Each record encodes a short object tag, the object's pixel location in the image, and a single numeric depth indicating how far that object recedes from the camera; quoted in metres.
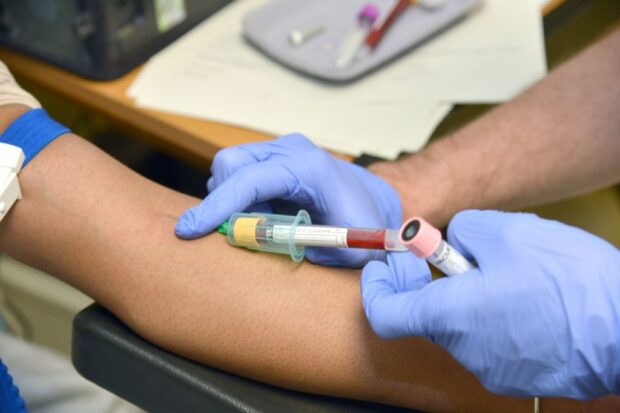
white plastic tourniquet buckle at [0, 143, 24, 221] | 0.85
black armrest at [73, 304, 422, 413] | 0.77
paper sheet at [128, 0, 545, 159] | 1.25
